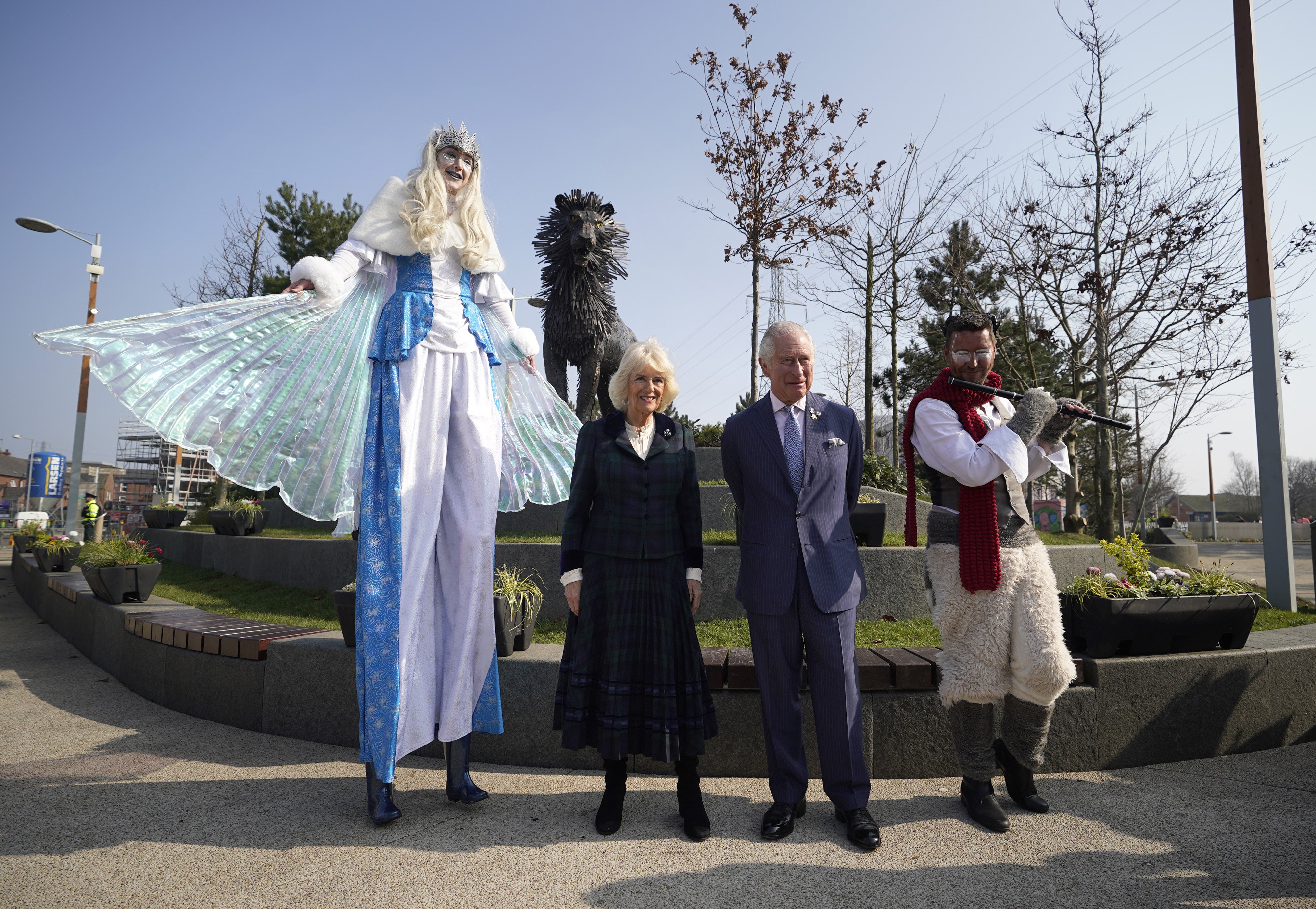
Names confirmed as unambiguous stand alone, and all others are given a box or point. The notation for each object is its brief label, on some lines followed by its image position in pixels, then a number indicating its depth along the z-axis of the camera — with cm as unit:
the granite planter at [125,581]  525
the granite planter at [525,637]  353
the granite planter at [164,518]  1222
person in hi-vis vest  1489
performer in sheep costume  246
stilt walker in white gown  262
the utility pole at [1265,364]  523
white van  1719
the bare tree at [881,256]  1244
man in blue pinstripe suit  248
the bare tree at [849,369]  2002
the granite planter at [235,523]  889
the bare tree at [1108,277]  983
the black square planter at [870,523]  540
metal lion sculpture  597
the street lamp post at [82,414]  1374
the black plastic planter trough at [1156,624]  309
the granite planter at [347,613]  334
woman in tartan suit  249
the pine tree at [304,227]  1814
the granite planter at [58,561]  829
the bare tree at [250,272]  1797
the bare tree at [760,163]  1062
